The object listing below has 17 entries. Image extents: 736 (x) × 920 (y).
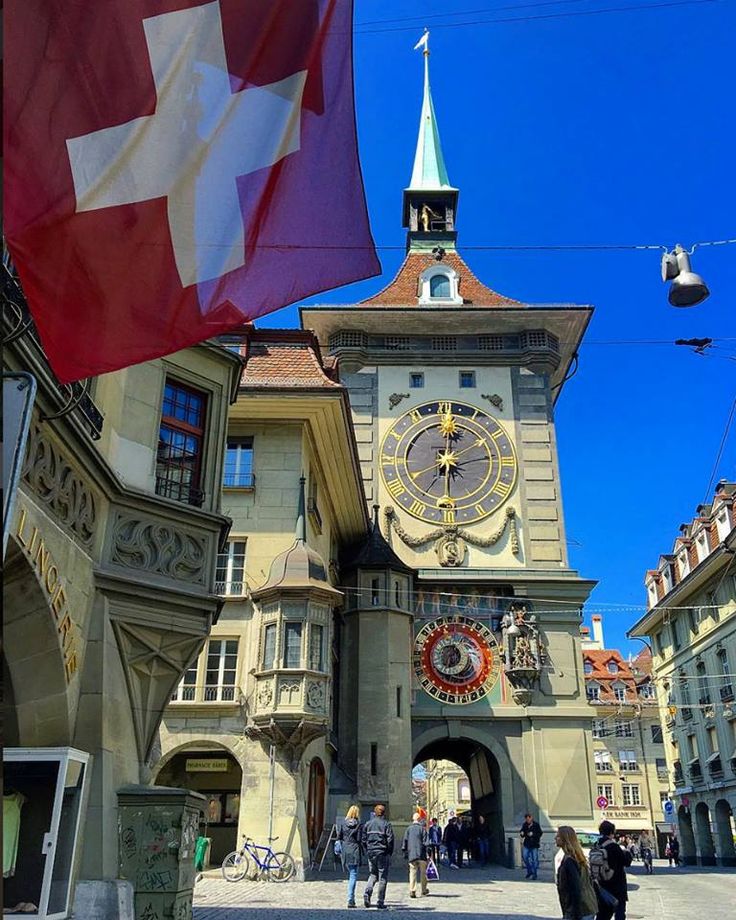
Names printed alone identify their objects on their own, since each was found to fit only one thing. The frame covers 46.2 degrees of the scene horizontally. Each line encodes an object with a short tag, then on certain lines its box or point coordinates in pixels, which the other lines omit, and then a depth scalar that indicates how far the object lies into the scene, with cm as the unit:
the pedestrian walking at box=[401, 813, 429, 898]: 1550
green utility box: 852
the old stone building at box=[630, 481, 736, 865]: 3869
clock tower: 2741
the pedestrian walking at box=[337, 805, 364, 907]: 1333
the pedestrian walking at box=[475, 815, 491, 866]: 3138
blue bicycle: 1680
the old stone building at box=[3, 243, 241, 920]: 768
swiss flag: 416
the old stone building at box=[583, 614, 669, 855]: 6438
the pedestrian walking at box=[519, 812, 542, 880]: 2317
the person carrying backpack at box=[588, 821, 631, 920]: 788
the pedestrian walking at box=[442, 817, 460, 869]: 2993
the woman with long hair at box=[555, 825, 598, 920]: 703
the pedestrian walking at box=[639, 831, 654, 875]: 2977
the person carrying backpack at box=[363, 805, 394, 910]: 1348
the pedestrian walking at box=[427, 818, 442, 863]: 2464
